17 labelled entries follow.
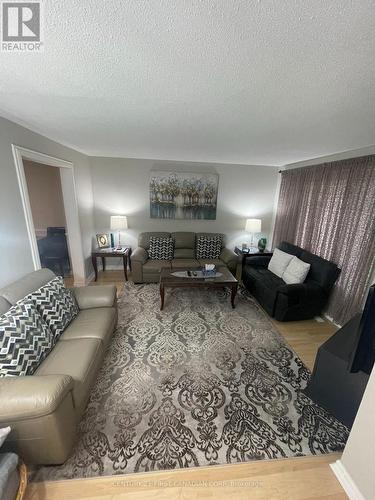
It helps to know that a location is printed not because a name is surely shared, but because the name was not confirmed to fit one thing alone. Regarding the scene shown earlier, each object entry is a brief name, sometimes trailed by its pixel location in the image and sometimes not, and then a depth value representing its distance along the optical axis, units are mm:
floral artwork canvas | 4121
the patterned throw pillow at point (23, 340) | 1317
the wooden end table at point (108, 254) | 3750
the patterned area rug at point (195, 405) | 1360
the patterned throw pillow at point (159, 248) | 3998
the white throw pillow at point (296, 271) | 2865
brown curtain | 2385
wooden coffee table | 2887
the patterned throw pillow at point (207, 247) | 4164
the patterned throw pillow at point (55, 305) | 1732
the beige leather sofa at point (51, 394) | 1107
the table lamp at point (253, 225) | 4211
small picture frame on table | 4035
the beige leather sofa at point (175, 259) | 3629
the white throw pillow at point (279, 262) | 3252
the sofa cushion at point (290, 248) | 3345
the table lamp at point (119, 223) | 3889
